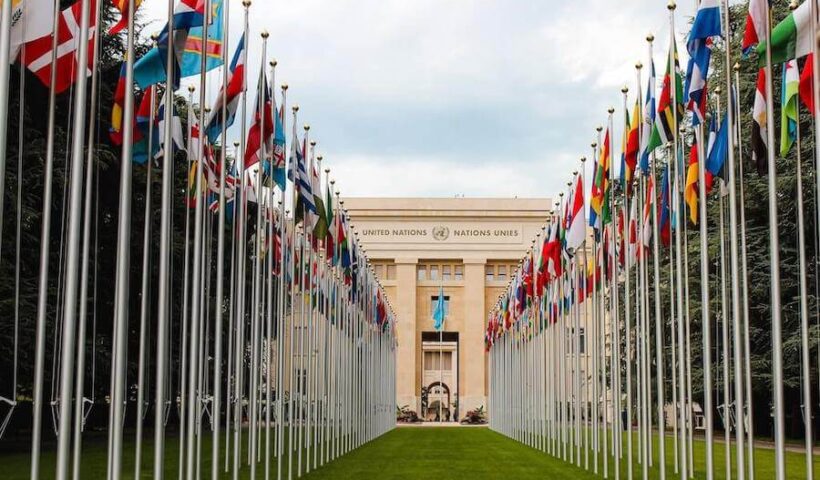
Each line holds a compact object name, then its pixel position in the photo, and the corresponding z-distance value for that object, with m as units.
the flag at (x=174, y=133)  18.44
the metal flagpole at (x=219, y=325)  16.50
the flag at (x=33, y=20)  12.20
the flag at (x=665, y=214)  21.31
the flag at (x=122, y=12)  14.07
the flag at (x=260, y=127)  19.48
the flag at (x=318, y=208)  24.38
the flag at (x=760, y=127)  14.77
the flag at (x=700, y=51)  15.13
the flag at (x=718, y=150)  16.69
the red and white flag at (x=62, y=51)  12.91
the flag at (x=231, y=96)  17.33
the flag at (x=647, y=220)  22.83
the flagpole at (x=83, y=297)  13.35
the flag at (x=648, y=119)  19.11
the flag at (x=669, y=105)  17.42
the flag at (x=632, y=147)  20.14
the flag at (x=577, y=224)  25.02
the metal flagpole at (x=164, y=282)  13.57
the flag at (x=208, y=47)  16.22
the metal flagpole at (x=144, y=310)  14.26
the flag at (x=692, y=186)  19.31
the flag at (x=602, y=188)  22.78
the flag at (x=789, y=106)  14.05
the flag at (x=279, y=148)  21.00
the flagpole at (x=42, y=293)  12.23
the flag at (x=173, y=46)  14.51
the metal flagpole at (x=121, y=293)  12.59
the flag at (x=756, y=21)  13.60
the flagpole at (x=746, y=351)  14.30
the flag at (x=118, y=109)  16.11
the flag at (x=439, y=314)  71.62
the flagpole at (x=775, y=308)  12.50
